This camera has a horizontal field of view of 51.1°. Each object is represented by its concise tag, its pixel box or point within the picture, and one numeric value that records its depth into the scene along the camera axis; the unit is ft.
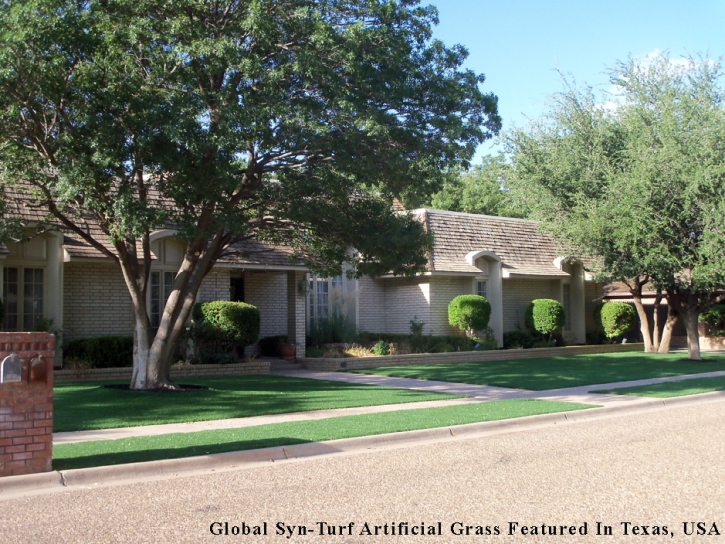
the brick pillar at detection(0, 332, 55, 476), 25.95
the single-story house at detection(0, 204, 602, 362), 60.54
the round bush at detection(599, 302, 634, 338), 96.99
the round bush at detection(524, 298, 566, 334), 89.35
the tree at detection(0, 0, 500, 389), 41.88
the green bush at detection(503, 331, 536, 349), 88.89
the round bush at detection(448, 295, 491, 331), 82.23
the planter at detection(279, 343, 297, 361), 73.61
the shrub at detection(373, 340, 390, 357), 77.20
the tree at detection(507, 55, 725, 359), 69.97
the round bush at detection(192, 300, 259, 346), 64.39
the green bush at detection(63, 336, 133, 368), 59.93
